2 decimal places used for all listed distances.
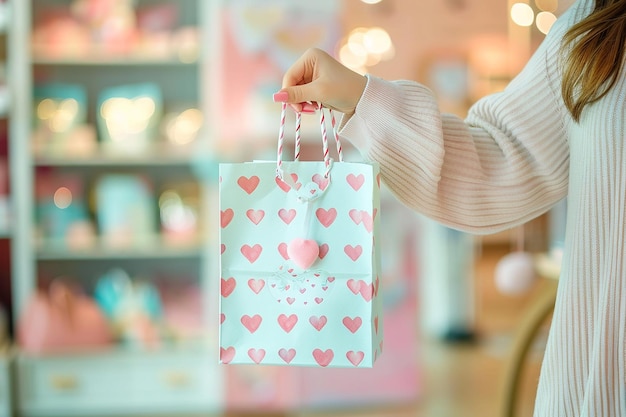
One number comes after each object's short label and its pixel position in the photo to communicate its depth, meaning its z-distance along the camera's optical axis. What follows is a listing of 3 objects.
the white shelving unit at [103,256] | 3.28
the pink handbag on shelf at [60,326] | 3.22
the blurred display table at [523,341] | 2.24
